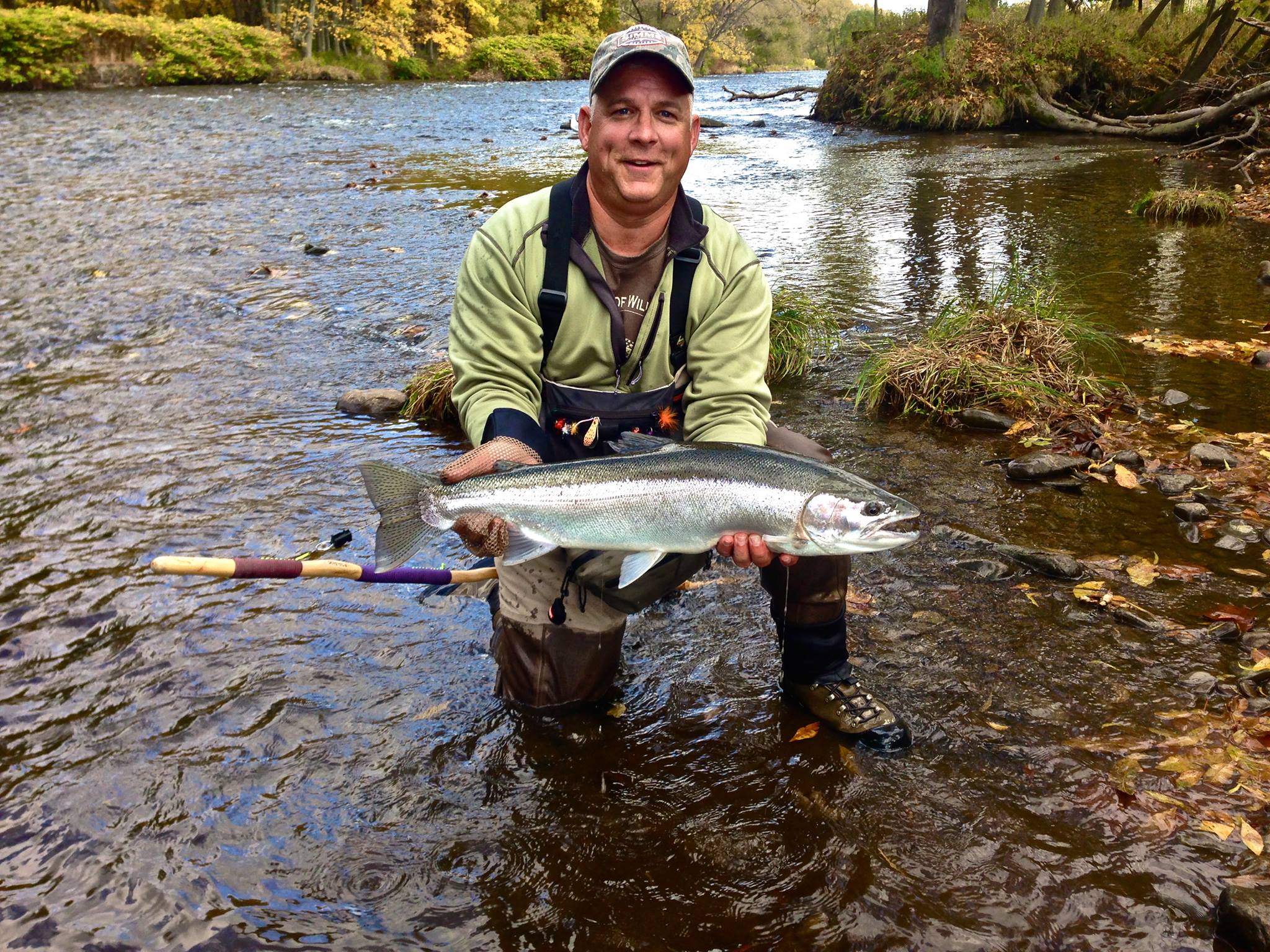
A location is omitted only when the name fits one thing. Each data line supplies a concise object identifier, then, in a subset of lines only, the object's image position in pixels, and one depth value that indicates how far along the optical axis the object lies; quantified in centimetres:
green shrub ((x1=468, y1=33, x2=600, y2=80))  5250
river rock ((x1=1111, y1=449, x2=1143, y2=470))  551
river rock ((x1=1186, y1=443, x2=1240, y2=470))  538
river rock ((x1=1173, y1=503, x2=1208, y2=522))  489
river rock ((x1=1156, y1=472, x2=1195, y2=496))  517
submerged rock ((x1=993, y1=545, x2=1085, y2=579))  450
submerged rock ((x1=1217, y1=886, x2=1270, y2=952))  250
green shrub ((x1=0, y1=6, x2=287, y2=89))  3331
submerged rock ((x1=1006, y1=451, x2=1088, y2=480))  548
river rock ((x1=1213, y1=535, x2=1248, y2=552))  460
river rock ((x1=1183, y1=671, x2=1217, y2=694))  366
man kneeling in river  361
